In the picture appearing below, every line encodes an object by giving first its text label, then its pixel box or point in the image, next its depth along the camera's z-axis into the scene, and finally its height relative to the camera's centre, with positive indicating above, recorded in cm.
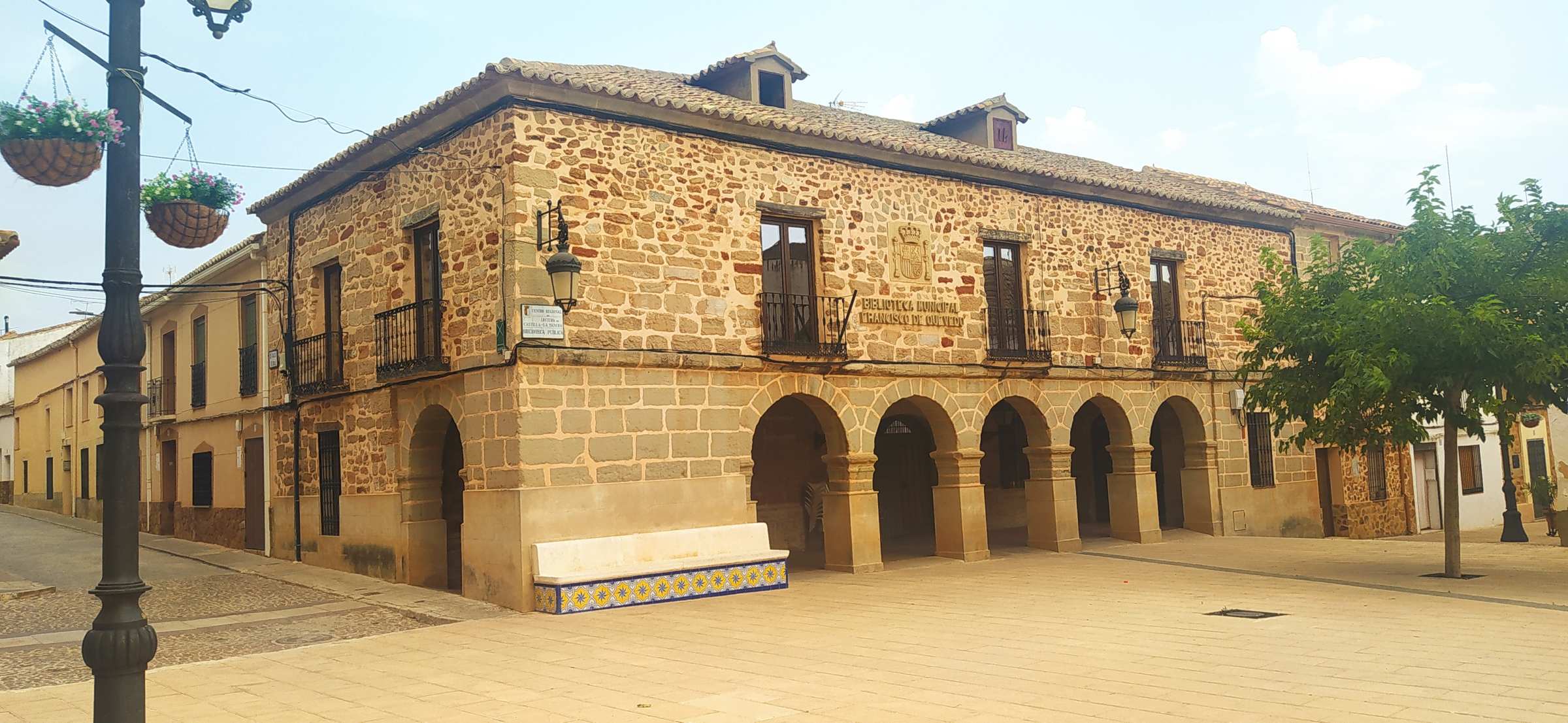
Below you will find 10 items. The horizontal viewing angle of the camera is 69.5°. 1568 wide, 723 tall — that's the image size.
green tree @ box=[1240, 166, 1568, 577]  1063 +73
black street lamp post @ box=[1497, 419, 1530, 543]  1825 -190
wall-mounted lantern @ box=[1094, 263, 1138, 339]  1496 +141
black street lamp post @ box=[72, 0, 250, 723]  433 -3
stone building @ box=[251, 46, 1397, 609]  1094 +122
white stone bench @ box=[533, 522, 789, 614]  1025 -123
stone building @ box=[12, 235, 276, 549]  1631 +85
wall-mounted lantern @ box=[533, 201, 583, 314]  1023 +153
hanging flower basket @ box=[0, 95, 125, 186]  461 +135
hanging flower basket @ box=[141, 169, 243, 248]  538 +123
